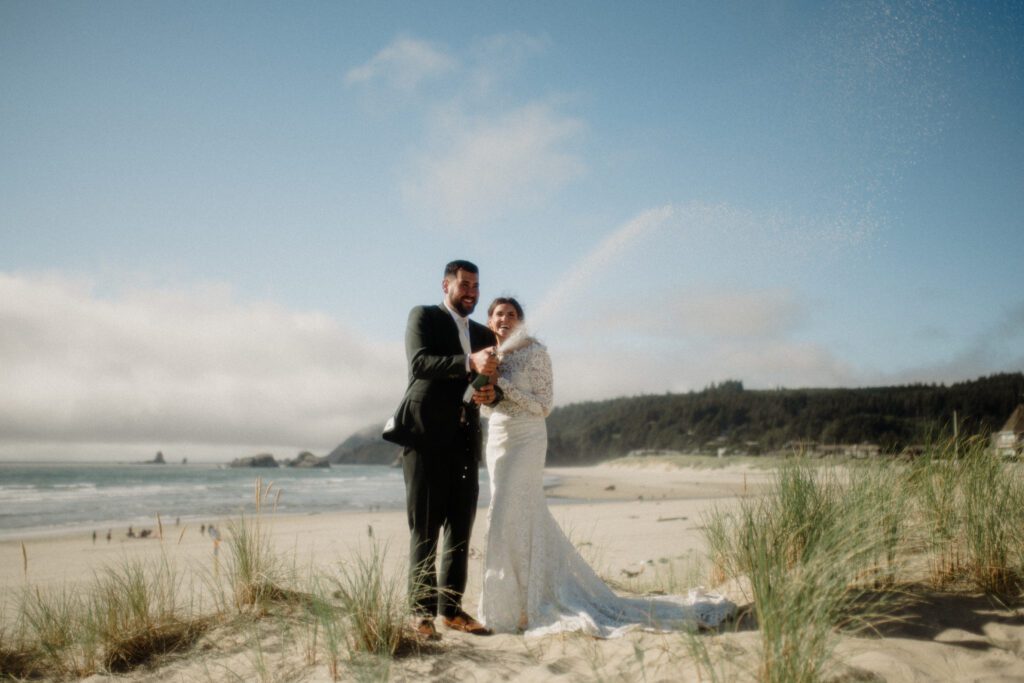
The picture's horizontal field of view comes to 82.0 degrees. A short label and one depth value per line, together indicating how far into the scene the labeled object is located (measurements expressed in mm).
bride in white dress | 4035
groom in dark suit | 4078
